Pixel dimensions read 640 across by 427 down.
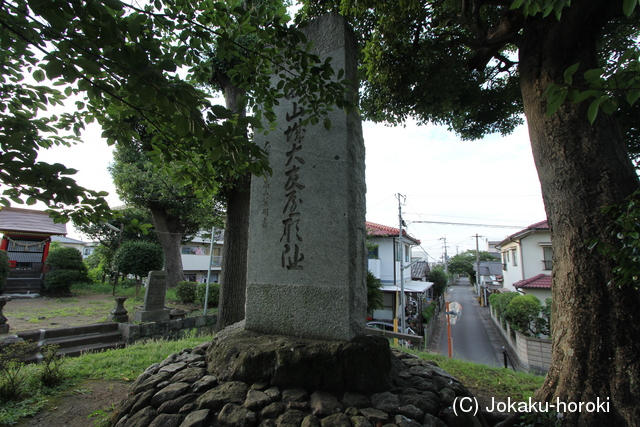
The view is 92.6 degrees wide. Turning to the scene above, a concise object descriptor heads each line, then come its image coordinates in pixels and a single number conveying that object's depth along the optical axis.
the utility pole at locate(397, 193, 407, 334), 11.38
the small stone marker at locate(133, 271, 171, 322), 8.24
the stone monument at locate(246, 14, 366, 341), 2.72
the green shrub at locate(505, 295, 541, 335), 10.63
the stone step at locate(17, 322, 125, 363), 6.41
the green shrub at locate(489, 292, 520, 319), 14.00
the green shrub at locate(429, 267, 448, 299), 26.83
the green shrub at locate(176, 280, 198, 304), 11.48
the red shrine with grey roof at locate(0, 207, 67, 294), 12.48
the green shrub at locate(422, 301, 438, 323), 15.97
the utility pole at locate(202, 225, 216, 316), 9.49
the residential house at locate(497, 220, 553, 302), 14.00
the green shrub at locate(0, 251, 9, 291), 10.09
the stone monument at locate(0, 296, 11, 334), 6.61
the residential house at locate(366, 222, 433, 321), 15.75
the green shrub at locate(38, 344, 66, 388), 3.29
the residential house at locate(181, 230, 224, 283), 24.31
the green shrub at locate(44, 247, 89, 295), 12.07
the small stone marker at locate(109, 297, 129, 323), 8.07
